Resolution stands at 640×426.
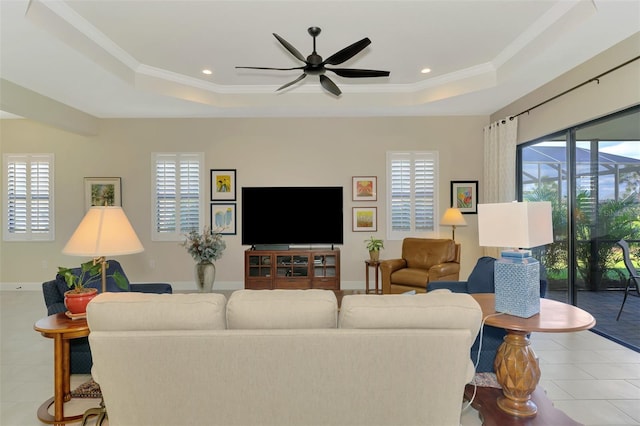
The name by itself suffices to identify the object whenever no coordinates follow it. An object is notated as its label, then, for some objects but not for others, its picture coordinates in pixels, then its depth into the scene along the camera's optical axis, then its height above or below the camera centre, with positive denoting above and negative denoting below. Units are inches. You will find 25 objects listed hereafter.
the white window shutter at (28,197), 240.7 +12.2
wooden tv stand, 219.1 -35.2
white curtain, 199.5 +33.4
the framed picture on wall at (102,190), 237.6 +17.2
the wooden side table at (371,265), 211.0 -33.3
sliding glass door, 135.6 +0.2
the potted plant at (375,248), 216.7 -21.1
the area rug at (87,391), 99.7 -52.9
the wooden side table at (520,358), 78.7 -34.7
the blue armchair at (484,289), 105.1 -29.2
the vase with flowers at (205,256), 200.8 -24.6
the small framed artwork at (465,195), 235.5 +14.6
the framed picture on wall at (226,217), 236.8 -1.4
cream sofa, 62.2 -26.7
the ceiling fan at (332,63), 114.2 +56.1
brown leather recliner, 180.2 -28.2
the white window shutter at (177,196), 237.6 +13.3
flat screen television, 229.1 -0.5
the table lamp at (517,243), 80.6 -6.5
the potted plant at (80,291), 90.7 -21.1
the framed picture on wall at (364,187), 235.8 +19.9
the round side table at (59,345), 84.3 -33.5
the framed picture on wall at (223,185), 236.5 +21.0
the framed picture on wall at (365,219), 235.9 -2.4
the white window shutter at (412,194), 237.0 +15.3
